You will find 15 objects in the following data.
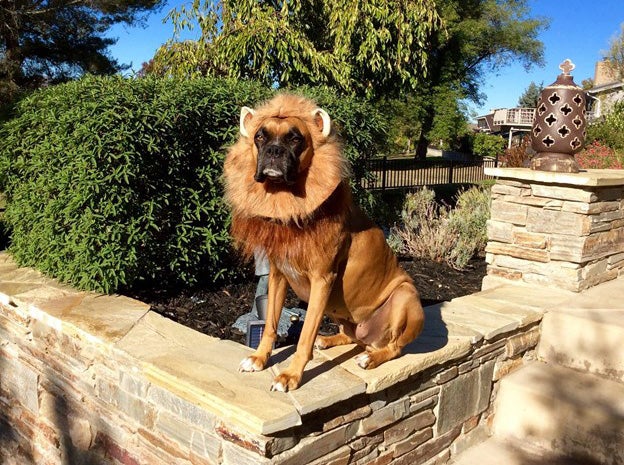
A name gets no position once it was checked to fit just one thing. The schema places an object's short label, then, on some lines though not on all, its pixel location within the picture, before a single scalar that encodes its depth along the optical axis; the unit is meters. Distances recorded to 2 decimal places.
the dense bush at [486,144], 39.64
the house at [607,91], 28.31
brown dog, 2.25
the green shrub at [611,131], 12.87
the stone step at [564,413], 3.20
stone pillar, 4.36
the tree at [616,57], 33.28
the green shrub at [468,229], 5.93
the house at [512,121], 46.72
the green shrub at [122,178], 3.86
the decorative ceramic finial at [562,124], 4.62
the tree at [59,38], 13.10
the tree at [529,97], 63.72
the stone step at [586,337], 3.63
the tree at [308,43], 7.63
